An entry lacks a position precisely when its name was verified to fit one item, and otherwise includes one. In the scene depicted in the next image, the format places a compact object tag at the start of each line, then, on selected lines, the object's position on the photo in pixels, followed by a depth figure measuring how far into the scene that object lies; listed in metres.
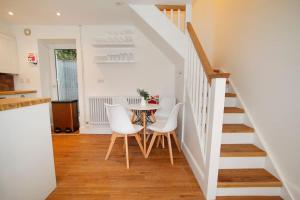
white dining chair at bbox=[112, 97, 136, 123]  3.20
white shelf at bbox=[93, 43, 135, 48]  3.30
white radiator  3.38
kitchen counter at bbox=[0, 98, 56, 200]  1.13
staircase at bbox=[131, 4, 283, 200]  1.46
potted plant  2.57
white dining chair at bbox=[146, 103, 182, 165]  2.17
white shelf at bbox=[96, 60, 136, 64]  3.42
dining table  2.39
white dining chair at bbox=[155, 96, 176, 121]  3.05
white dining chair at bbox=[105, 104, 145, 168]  2.06
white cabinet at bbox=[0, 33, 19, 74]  3.05
